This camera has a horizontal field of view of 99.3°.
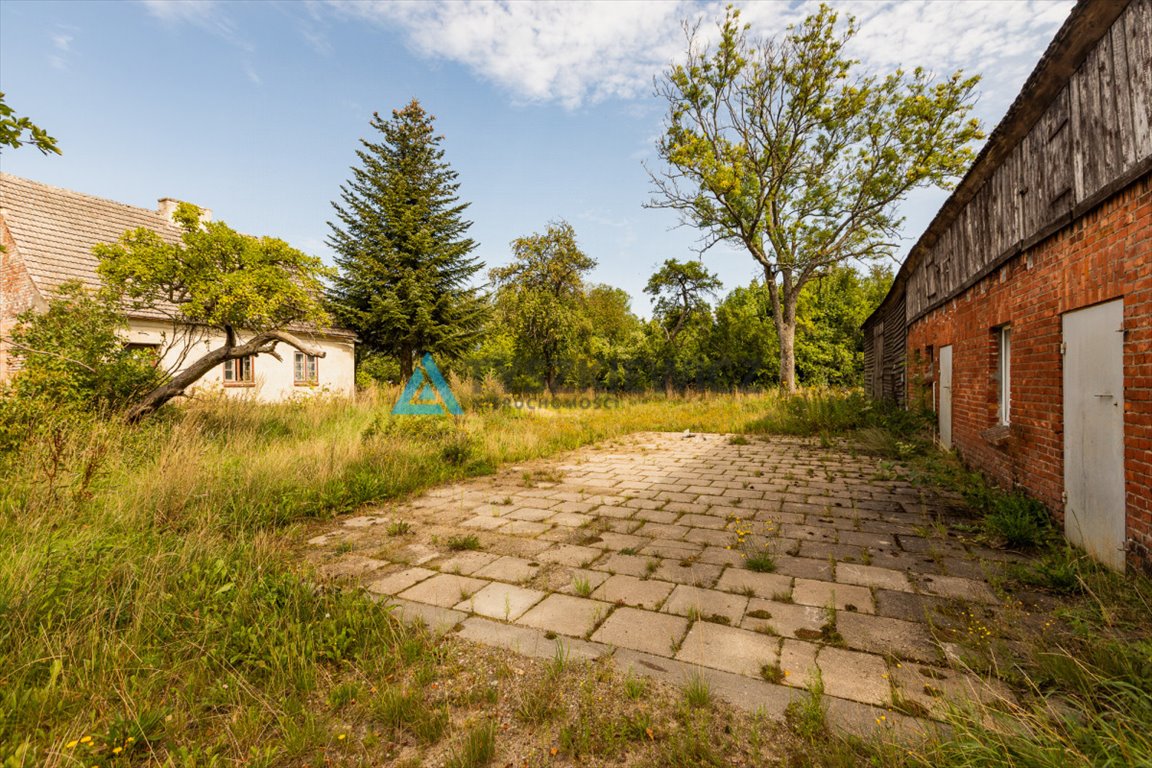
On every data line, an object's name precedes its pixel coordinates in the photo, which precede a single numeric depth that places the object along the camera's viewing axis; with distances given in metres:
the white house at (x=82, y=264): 11.99
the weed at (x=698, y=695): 2.00
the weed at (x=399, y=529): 4.37
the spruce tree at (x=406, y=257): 16.25
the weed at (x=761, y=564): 3.45
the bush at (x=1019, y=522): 3.77
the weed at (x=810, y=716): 1.82
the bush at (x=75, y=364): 5.53
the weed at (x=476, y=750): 1.72
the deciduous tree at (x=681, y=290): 24.41
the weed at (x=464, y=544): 3.98
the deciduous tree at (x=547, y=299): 19.17
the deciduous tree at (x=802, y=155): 16.47
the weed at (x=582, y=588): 3.13
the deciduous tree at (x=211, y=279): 6.79
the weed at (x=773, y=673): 2.17
